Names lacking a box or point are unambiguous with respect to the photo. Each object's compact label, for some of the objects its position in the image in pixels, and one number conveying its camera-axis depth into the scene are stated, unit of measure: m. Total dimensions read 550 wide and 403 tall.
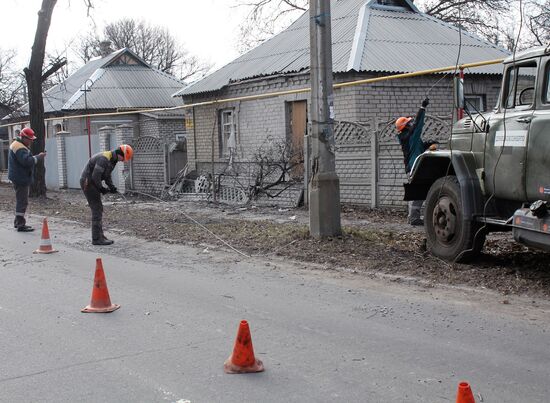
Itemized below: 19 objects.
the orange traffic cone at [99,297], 6.02
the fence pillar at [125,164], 18.59
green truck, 6.12
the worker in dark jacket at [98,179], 9.94
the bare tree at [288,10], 33.42
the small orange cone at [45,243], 9.31
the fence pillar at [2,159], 30.21
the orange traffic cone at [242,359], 4.32
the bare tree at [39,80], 17.89
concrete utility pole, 8.76
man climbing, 10.06
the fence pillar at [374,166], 11.98
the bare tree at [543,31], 15.43
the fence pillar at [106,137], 19.38
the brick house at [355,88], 12.51
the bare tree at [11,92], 28.94
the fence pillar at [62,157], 22.22
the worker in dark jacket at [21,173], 11.80
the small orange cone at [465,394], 2.84
